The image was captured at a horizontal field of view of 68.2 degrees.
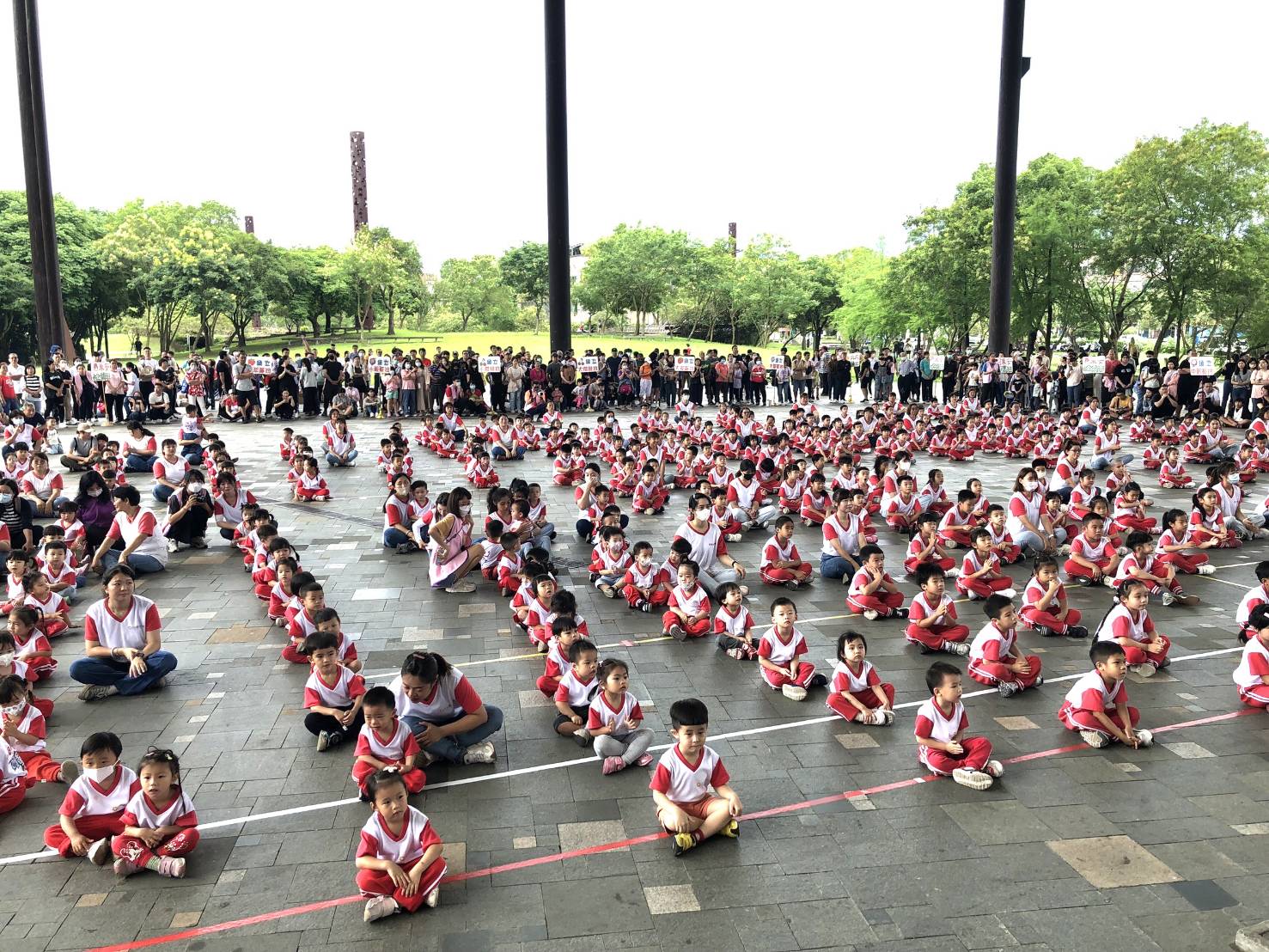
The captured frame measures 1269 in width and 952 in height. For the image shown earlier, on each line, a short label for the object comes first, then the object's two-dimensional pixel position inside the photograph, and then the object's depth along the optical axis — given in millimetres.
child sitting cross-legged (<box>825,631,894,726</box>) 5676
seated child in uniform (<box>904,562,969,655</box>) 7012
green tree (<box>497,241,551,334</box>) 53250
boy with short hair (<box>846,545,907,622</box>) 7816
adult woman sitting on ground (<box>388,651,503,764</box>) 5172
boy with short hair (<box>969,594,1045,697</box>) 6160
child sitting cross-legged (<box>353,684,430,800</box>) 4789
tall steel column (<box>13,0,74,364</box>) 21125
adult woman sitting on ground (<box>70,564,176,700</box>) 6133
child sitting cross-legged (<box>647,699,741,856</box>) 4363
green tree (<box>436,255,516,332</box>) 51906
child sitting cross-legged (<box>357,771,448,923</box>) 3836
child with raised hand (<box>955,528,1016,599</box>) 8242
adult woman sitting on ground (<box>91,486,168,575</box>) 8992
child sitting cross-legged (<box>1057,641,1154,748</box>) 5281
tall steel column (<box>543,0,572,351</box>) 21812
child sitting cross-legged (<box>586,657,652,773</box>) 5172
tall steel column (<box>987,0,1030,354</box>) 22750
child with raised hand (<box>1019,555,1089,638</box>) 7285
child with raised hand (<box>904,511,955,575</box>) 8812
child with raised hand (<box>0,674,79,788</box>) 4996
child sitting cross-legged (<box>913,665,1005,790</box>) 4938
